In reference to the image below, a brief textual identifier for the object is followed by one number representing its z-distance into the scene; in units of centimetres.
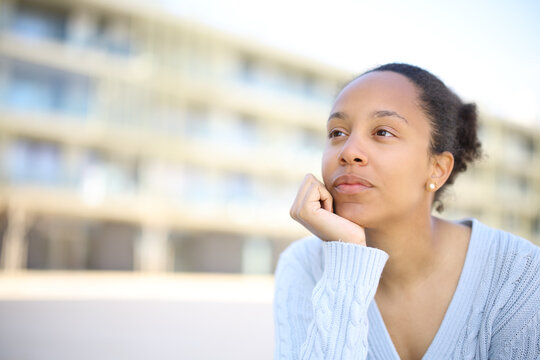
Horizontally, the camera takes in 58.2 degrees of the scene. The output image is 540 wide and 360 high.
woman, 182
